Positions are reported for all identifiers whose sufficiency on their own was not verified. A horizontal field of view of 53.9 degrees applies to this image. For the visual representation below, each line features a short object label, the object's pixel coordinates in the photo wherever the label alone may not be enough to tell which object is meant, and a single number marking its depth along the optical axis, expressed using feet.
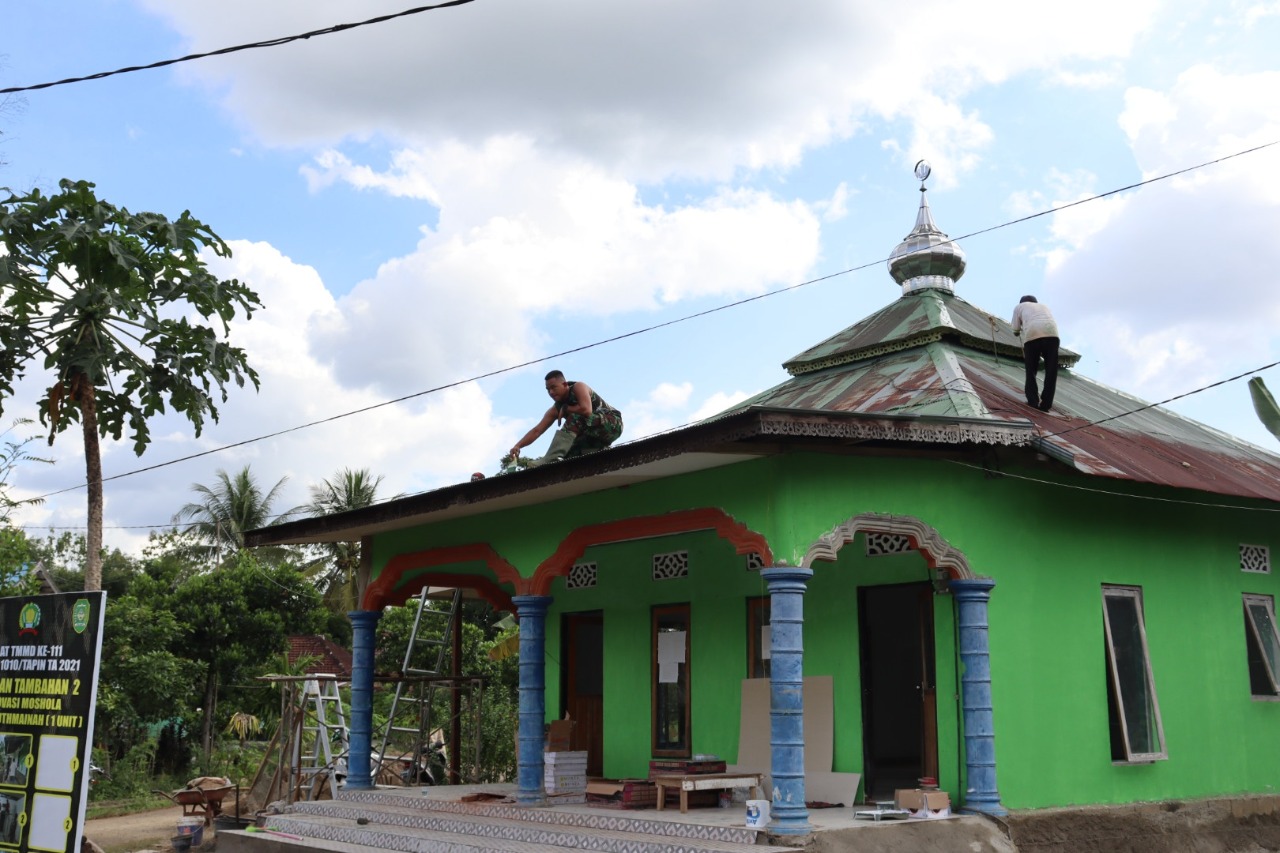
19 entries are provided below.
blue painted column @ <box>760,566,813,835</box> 30.04
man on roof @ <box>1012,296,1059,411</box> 39.65
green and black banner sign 21.39
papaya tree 37.86
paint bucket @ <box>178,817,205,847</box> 49.24
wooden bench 35.29
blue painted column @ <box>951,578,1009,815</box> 33.94
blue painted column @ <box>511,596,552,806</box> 38.58
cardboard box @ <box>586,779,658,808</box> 37.27
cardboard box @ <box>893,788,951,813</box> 33.12
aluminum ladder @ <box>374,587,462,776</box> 53.97
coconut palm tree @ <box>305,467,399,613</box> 120.98
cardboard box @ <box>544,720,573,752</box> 46.29
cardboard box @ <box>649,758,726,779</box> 37.06
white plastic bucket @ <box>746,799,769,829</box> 30.32
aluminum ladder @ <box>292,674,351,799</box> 48.46
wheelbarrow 55.57
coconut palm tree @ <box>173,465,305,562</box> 132.77
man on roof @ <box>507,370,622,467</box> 41.16
